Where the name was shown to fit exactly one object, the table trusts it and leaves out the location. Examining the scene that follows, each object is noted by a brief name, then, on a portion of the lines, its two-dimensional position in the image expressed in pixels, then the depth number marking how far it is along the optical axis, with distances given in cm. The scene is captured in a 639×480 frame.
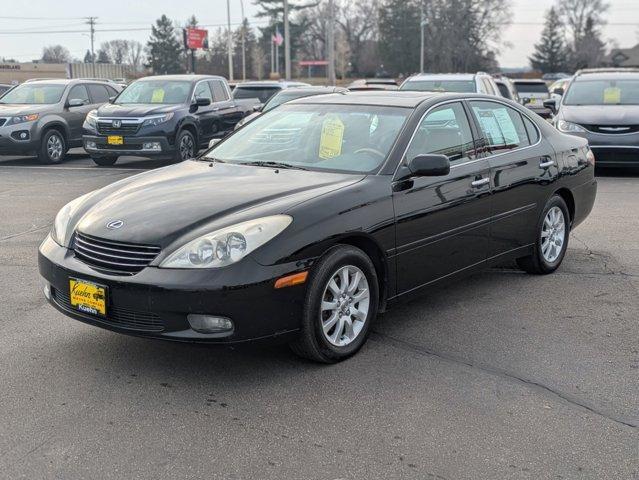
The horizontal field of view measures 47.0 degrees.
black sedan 373
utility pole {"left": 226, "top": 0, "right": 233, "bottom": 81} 5606
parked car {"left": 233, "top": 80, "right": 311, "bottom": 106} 1895
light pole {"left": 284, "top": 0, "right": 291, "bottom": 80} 3297
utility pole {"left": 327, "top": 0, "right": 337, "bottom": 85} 3525
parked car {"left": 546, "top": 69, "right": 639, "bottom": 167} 1174
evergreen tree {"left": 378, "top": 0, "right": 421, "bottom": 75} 8894
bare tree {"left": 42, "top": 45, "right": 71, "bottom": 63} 11333
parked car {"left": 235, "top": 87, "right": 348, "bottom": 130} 1476
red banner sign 5166
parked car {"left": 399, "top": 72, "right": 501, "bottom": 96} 1372
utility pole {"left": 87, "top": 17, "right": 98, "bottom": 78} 9425
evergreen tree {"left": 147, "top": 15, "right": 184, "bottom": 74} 9319
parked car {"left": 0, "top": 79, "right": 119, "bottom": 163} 1423
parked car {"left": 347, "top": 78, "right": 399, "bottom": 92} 2503
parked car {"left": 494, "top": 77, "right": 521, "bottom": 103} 1534
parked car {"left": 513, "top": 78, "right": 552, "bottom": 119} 2353
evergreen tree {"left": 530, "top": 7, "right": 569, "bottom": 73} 9994
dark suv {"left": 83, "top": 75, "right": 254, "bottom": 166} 1338
